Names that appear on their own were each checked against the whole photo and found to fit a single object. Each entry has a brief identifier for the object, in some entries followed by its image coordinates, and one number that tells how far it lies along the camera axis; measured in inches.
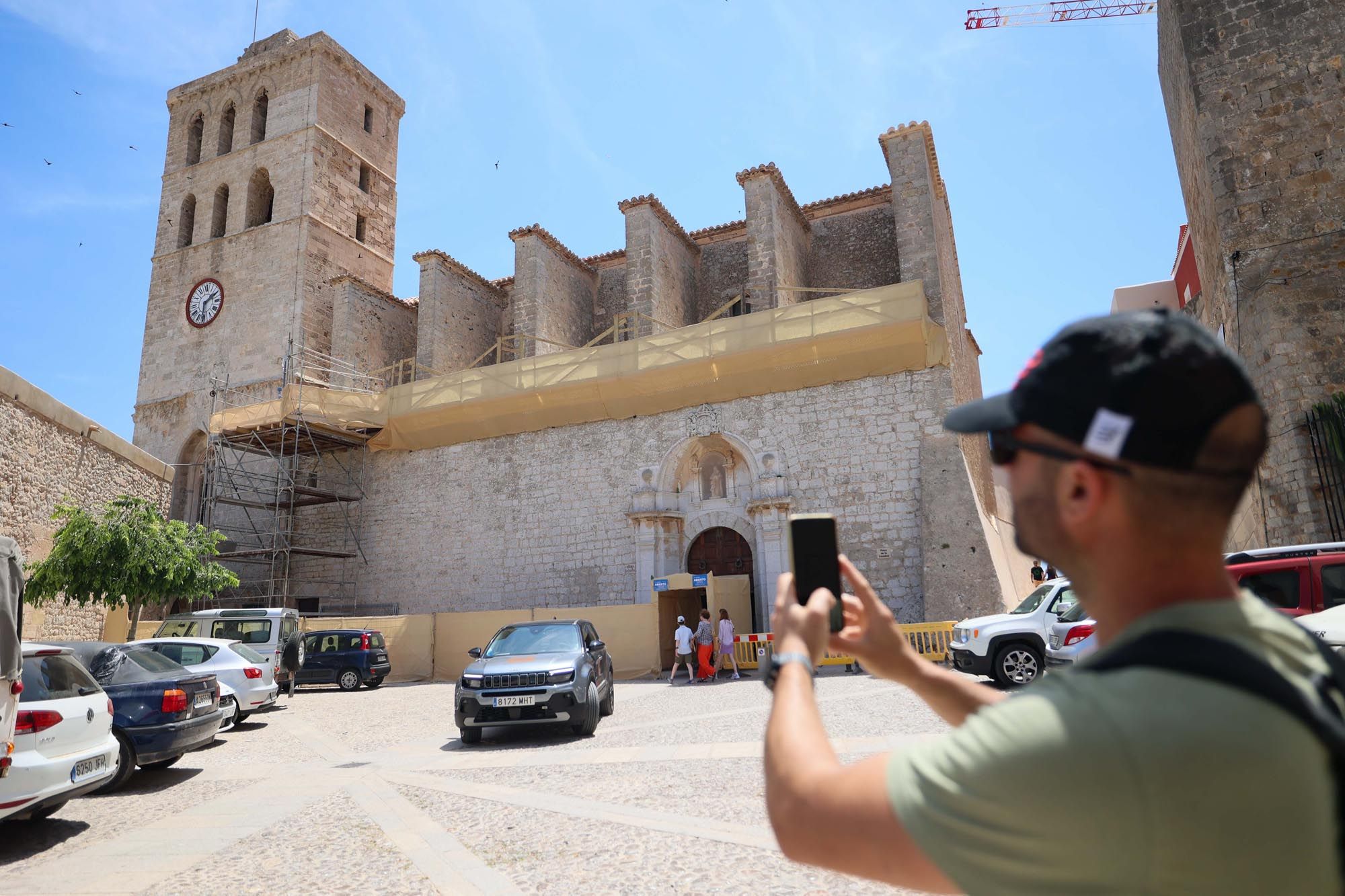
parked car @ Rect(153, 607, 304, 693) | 509.0
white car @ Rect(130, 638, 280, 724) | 374.0
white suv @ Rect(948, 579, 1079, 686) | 378.3
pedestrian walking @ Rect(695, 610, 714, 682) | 533.0
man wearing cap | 29.7
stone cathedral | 625.9
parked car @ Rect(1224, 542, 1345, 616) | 263.3
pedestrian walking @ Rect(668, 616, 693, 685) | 538.9
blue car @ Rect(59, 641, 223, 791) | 265.7
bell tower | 956.0
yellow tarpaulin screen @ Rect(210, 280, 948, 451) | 627.5
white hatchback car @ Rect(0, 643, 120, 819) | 193.2
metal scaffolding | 812.0
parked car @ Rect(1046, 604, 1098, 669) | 316.8
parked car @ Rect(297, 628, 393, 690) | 596.4
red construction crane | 1727.4
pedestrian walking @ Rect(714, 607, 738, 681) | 538.9
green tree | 530.9
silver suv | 328.5
